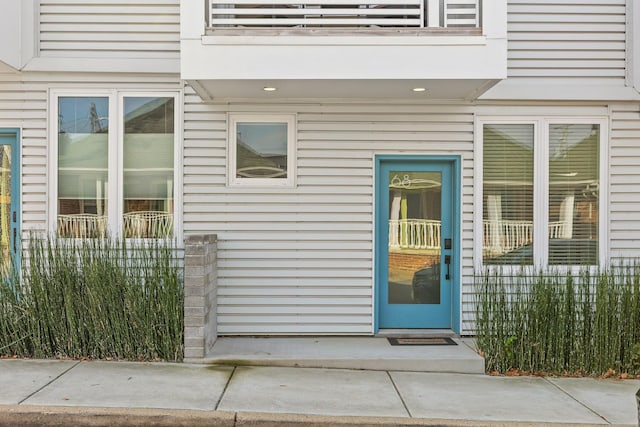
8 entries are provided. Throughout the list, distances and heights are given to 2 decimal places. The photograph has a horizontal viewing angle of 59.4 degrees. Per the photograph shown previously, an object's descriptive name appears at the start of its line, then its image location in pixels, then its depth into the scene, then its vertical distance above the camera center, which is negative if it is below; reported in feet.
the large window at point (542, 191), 23.45 +0.87
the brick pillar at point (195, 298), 19.76 -3.18
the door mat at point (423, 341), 22.13 -5.21
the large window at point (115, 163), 22.94 +1.80
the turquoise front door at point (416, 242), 23.68 -1.33
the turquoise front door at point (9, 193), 23.12 +0.54
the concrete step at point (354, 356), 20.06 -5.30
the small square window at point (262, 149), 23.11 +2.47
